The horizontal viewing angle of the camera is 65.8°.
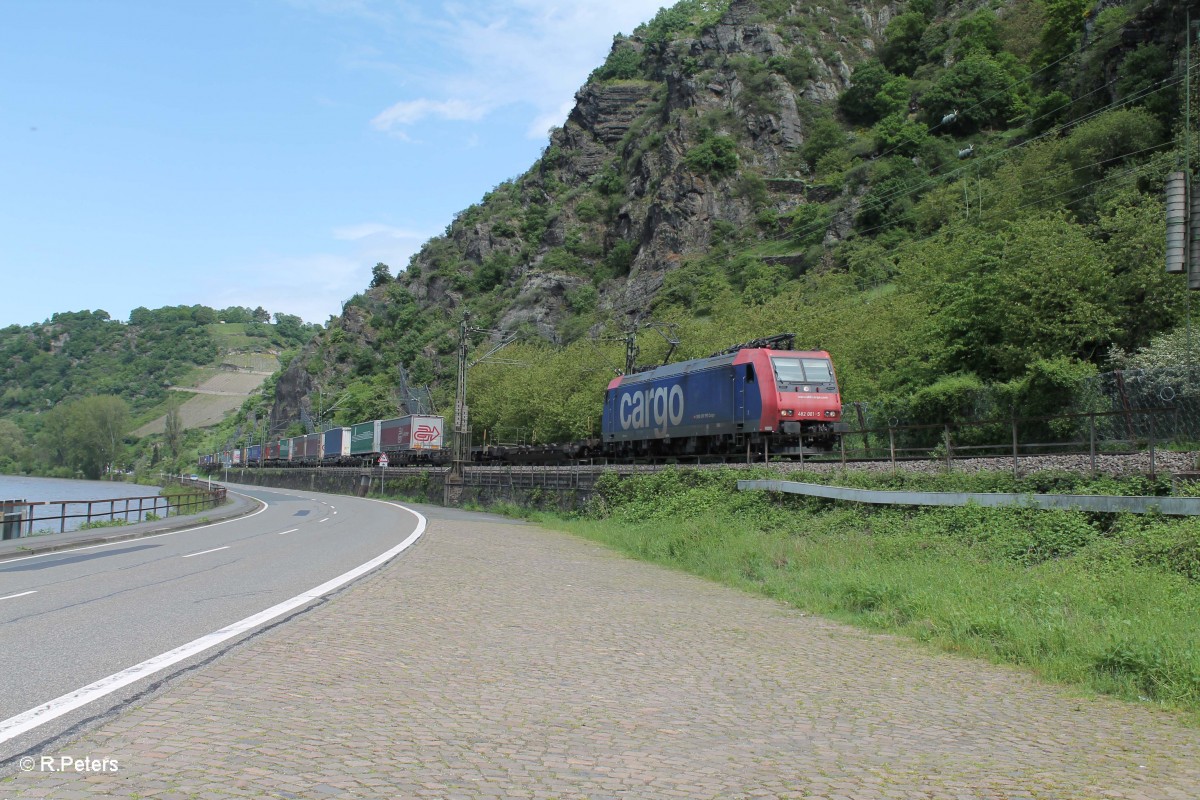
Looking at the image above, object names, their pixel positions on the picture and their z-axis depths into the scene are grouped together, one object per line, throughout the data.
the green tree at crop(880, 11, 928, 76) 131.12
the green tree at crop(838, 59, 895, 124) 121.06
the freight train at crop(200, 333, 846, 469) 29.88
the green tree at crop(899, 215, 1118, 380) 34.69
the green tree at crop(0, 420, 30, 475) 179.62
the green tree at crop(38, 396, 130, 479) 162.00
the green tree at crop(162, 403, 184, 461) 174.12
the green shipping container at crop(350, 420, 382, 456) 77.69
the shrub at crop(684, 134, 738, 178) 109.12
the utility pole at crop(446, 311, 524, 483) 46.41
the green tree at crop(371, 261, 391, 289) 185.62
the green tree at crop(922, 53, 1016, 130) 104.25
